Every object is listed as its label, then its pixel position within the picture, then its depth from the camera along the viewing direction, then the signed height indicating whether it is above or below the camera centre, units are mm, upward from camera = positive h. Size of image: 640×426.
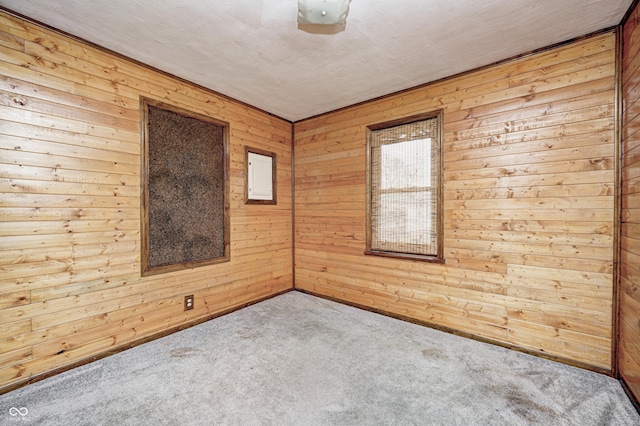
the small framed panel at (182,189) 2621 +219
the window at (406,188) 2938 +249
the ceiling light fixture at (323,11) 1730 +1302
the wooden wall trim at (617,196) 2023 +101
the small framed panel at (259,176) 3583 +460
